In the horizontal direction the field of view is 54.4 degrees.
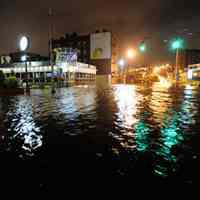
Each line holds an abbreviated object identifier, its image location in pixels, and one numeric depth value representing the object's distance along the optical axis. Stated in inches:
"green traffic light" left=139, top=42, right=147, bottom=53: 896.3
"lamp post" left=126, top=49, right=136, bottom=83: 1280.0
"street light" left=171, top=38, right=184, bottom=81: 879.1
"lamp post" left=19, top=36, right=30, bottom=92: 1363.2
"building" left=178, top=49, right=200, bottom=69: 4480.8
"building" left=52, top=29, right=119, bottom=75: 3029.0
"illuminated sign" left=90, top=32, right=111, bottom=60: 3014.3
